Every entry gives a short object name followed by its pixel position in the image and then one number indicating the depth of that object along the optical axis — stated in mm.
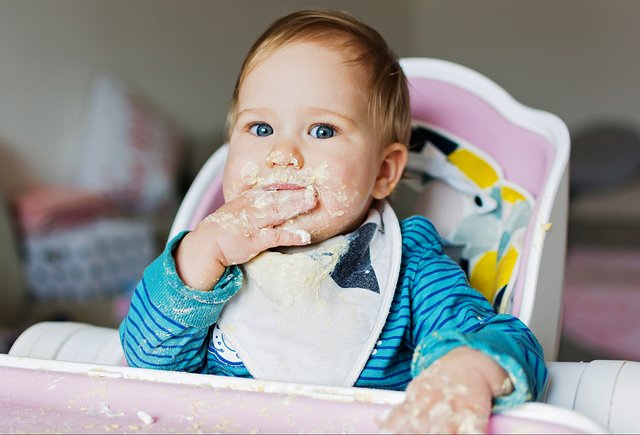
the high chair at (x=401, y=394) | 671
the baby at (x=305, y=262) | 860
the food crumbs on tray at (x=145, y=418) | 694
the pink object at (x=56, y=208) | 2174
